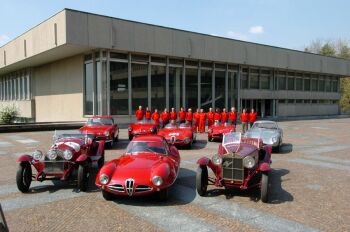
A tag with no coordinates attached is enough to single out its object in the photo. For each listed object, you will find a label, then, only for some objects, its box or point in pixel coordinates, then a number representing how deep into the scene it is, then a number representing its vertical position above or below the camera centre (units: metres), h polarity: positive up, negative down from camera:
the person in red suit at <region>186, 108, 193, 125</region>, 21.83 -0.66
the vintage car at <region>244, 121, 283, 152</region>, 13.55 -1.15
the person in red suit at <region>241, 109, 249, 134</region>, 21.73 -0.85
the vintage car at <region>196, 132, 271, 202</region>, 7.16 -1.42
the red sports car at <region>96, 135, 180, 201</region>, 6.59 -1.40
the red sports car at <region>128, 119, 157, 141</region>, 16.42 -1.11
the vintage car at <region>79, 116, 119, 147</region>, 14.29 -1.00
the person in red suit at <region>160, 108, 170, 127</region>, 21.29 -0.71
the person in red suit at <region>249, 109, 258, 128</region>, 21.88 -0.72
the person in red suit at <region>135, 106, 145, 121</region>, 20.94 -0.51
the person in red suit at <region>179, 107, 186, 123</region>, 22.20 -0.60
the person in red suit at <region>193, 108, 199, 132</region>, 22.08 -0.83
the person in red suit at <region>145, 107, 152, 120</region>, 21.51 -0.59
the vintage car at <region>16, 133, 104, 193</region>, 7.59 -1.40
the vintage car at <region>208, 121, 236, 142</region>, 16.80 -1.22
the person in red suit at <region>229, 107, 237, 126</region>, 21.59 -0.65
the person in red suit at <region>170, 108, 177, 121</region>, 21.03 -0.58
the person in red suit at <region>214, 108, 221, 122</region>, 21.56 -0.65
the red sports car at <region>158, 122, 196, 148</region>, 14.27 -1.22
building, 24.41 +3.39
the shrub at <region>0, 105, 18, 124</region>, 32.19 -0.90
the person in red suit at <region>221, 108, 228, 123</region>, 21.78 -0.65
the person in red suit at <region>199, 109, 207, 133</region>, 21.94 -0.99
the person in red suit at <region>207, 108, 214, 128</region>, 21.98 -0.73
